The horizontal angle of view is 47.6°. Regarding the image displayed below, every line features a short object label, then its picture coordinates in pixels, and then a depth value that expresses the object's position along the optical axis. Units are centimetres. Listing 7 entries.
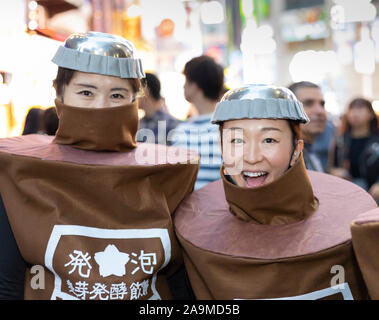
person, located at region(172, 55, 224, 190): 285
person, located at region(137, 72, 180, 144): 388
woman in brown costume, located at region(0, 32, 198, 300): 156
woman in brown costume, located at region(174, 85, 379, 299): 147
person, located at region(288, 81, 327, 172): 287
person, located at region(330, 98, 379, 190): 432
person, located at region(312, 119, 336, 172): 415
